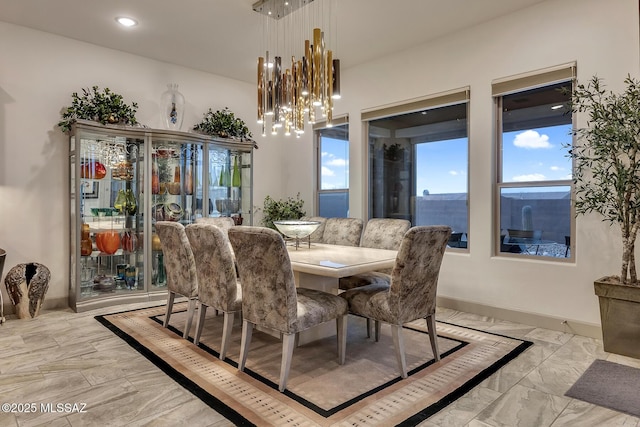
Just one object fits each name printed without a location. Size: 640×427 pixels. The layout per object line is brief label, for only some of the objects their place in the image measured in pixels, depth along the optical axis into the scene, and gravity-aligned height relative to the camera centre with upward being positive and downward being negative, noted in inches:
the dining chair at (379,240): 134.3 -11.0
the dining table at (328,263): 98.2 -14.0
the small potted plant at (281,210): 218.4 -0.4
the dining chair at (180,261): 122.1 -16.4
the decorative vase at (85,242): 161.8 -13.6
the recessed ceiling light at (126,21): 147.6 +70.9
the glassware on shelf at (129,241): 173.3 -13.9
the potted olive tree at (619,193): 110.3 +4.9
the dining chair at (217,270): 104.7 -16.6
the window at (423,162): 167.2 +21.5
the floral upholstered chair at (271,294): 87.7 -19.7
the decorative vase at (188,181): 189.8 +13.5
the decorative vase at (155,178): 177.9 +14.2
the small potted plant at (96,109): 159.5 +41.0
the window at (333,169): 209.9 +22.0
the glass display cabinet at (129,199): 161.2 +4.4
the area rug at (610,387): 86.4 -41.9
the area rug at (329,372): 82.4 -41.4
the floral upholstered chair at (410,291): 92.3 -20.0
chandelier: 115.2 +41.4
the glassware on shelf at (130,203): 174.1 +2.7
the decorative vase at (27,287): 145.6 -28.8
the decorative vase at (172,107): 188.2 +48.7
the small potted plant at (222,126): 198.5 +42.2
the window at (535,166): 137.7 +15.9
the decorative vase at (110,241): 168.4 -13.6
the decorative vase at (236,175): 206.9 +17.8
